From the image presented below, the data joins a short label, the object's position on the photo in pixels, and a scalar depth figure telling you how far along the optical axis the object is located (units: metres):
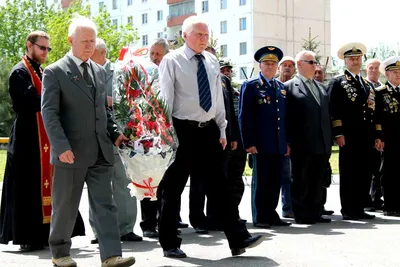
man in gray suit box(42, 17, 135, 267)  6.98
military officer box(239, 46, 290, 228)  10.23
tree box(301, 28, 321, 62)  33.06
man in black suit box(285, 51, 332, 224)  10.55
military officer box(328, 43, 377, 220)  10.84
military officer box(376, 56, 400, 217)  11.40
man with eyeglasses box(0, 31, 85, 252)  8.36
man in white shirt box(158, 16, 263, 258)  7.66
